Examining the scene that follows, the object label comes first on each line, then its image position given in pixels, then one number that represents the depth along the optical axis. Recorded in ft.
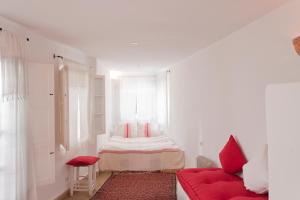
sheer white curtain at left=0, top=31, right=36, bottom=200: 8.33
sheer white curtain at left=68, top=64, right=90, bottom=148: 13.74
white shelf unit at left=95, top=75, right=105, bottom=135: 17.33
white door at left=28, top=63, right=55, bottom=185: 10.11
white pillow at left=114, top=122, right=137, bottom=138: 24.99
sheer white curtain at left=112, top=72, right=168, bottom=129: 27.27
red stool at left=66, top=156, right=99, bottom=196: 13.46
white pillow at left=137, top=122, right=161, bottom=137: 25.30
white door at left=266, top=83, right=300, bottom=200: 2.84
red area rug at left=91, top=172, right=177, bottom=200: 13.46
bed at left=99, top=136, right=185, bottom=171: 18.40
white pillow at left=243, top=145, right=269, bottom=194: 7.76
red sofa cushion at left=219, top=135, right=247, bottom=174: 9.97
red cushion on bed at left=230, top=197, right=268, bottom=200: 7.12
